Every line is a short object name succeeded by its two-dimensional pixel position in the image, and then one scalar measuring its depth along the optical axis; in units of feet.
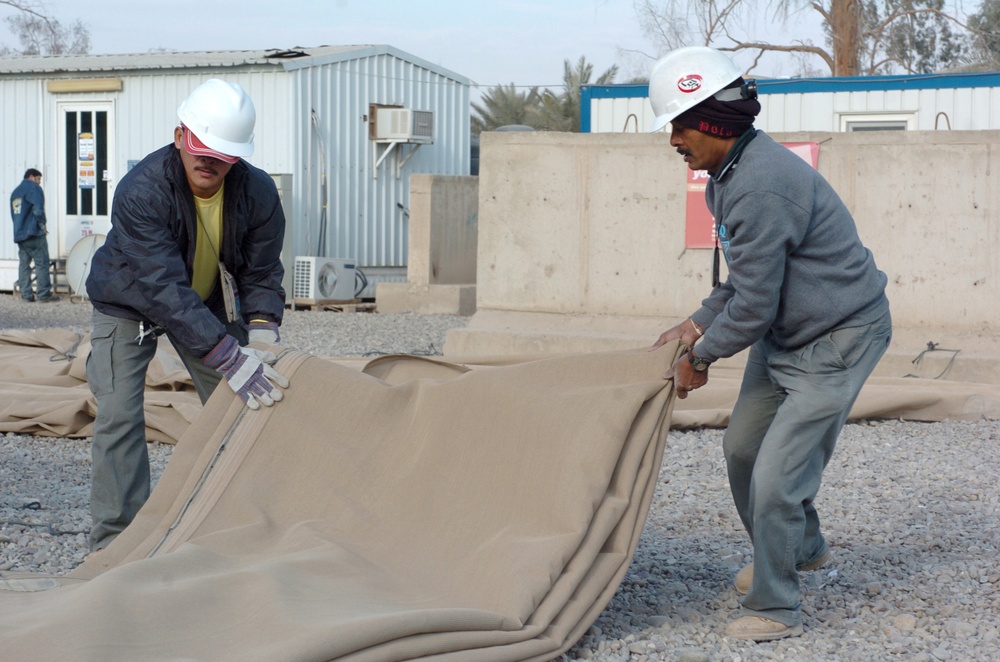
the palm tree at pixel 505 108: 119.55
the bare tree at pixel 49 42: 147.30
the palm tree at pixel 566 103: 114.83
